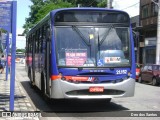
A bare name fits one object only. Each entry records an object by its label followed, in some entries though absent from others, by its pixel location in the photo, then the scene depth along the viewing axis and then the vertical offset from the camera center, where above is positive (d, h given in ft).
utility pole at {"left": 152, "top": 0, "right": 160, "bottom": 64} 109.16 +1.91
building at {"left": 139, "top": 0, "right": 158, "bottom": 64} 145.18 +9.26
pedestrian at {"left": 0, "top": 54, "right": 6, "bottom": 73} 146.14 -2.03
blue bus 38.11 +0.02
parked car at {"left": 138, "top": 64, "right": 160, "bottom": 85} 89.37 -4.41
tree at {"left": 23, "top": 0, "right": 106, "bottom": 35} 193.57 +25.06
